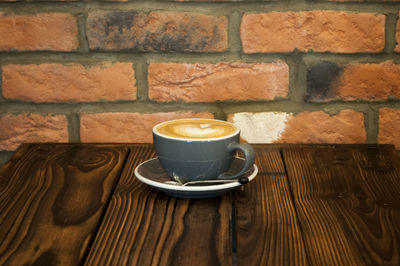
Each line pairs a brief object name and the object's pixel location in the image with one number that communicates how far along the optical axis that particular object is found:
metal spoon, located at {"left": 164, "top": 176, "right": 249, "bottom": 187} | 0.68
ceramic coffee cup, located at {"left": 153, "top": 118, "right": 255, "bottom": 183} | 0.68
